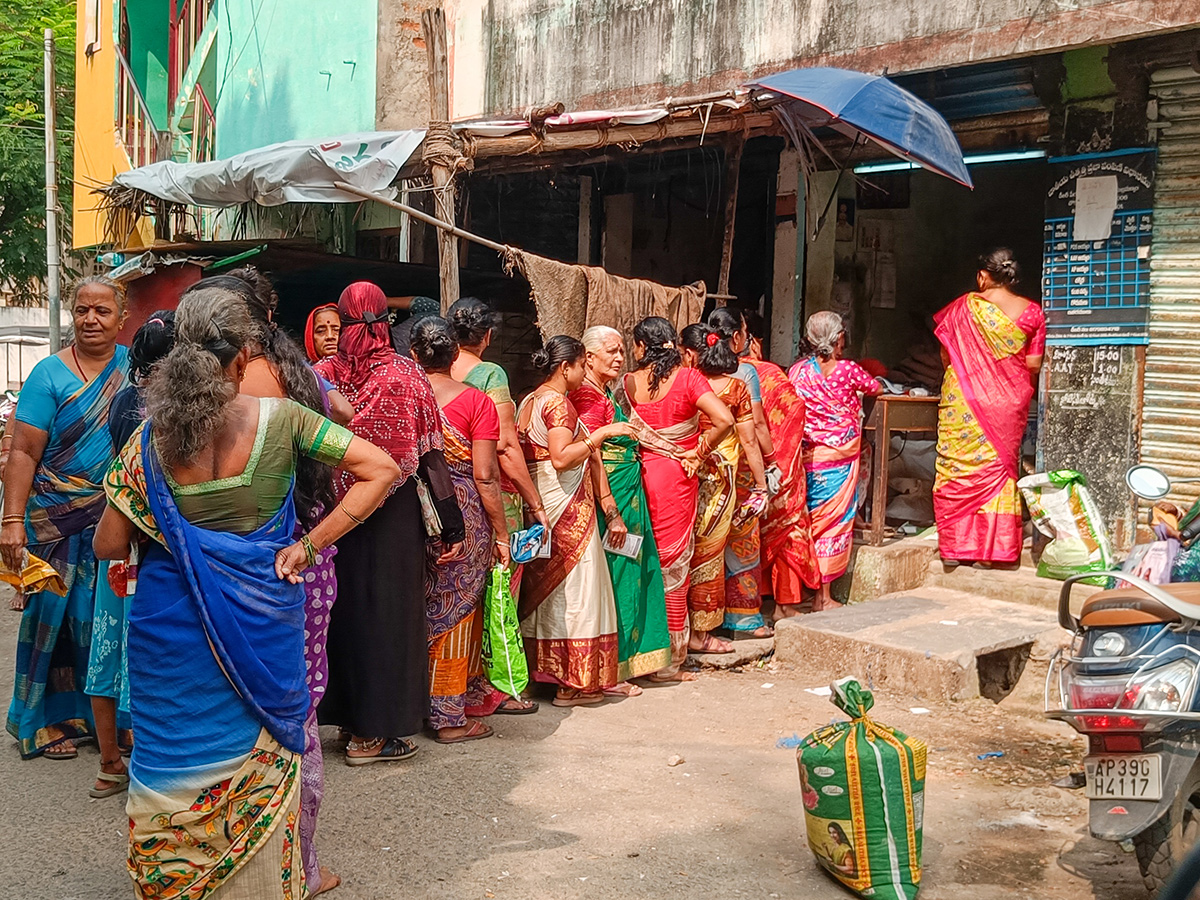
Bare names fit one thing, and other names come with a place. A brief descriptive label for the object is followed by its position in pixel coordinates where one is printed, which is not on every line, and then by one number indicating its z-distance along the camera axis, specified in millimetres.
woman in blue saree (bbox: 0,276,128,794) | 4539
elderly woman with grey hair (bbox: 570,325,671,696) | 5703
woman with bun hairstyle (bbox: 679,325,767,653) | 6383
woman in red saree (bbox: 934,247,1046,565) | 6738
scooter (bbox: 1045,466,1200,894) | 3117
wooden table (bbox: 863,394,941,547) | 7137
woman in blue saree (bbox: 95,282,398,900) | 2893
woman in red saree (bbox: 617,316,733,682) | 6113
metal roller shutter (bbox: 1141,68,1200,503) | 6145
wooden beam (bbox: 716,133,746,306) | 7539
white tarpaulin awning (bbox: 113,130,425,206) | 6930
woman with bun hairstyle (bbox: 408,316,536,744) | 4859
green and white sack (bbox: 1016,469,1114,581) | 6250
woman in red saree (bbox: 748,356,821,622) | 6918
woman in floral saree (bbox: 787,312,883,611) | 6961
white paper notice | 6426
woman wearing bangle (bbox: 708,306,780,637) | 6609
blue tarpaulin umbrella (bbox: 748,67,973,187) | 5977
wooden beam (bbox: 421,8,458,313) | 6477
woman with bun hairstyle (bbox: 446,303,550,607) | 5117
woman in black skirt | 4461
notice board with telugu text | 6332
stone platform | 5648
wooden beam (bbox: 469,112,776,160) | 6871
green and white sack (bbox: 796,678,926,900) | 3430
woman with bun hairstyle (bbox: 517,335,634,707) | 5430
